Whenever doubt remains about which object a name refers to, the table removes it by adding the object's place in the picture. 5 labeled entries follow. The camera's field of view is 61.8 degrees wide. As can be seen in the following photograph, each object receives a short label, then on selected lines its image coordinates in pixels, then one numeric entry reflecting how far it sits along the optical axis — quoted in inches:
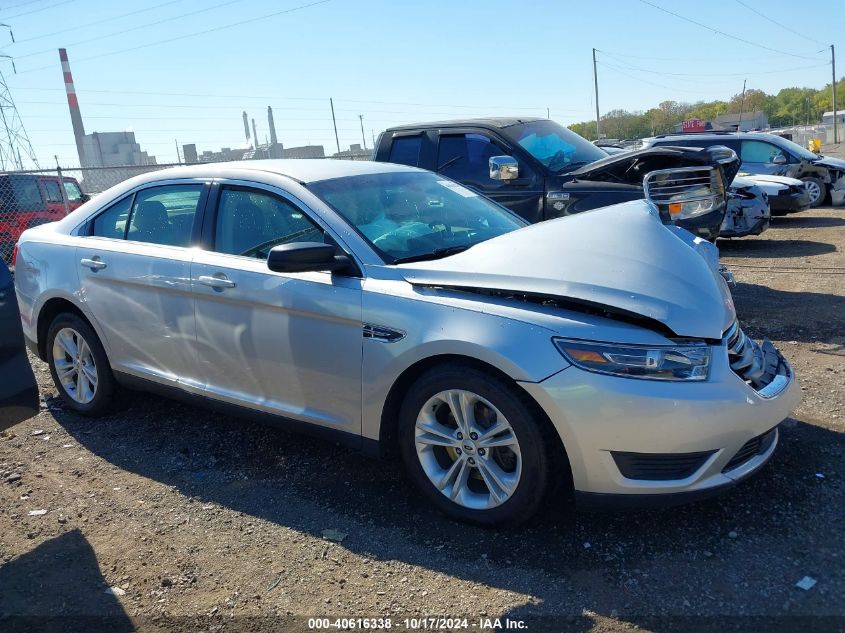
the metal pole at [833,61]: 2212.1
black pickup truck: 246.1
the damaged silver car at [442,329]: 108.7
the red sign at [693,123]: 1349.0
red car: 502.3
